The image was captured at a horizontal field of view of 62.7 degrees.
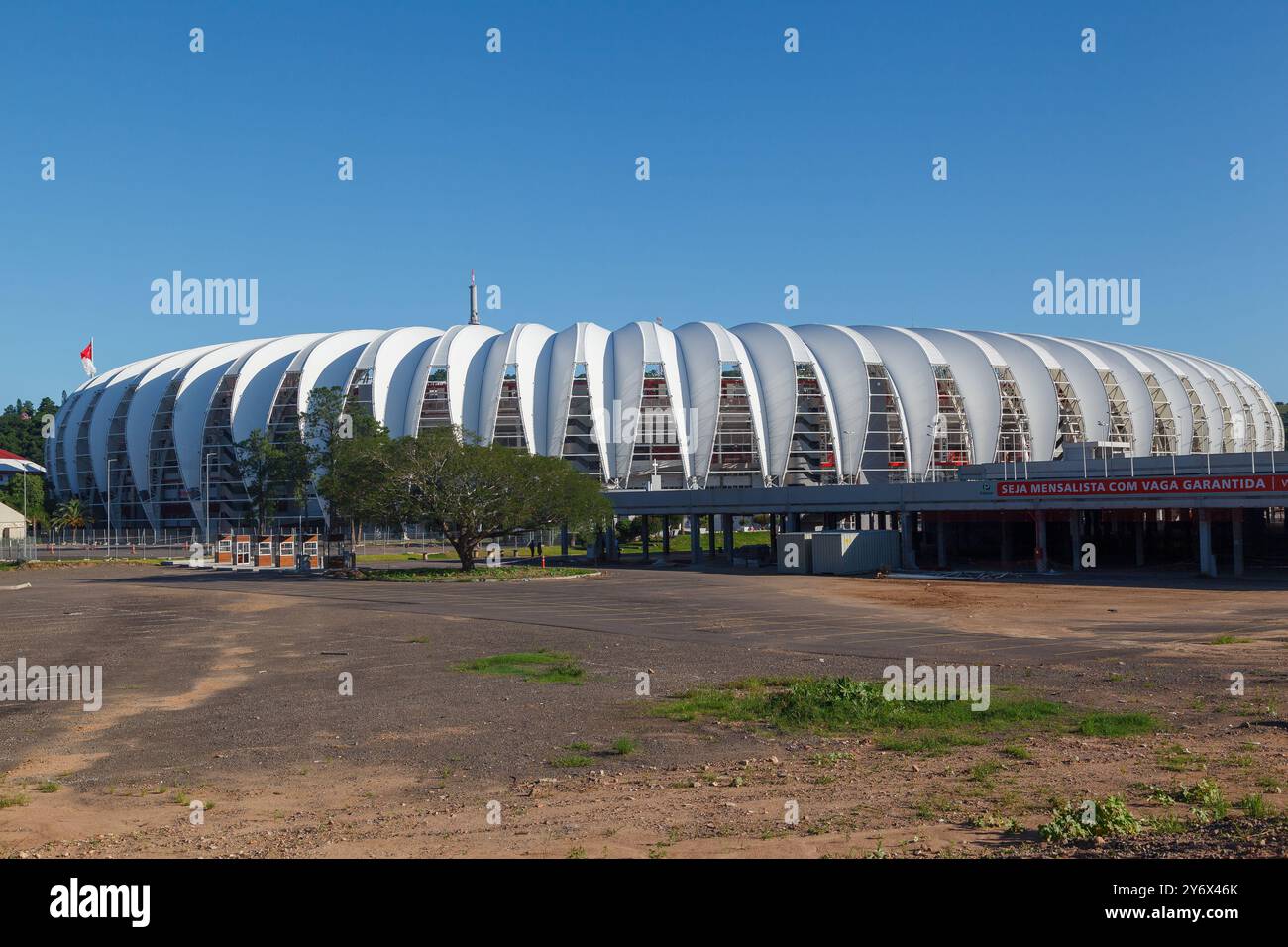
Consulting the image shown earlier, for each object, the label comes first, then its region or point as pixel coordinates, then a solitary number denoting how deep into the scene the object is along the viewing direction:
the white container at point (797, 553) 63.19
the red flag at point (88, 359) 117.19
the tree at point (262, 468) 84.50
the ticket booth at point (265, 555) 69.81
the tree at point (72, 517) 113.31
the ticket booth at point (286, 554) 69.48
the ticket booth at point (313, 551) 71.69
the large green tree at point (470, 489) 59.03
